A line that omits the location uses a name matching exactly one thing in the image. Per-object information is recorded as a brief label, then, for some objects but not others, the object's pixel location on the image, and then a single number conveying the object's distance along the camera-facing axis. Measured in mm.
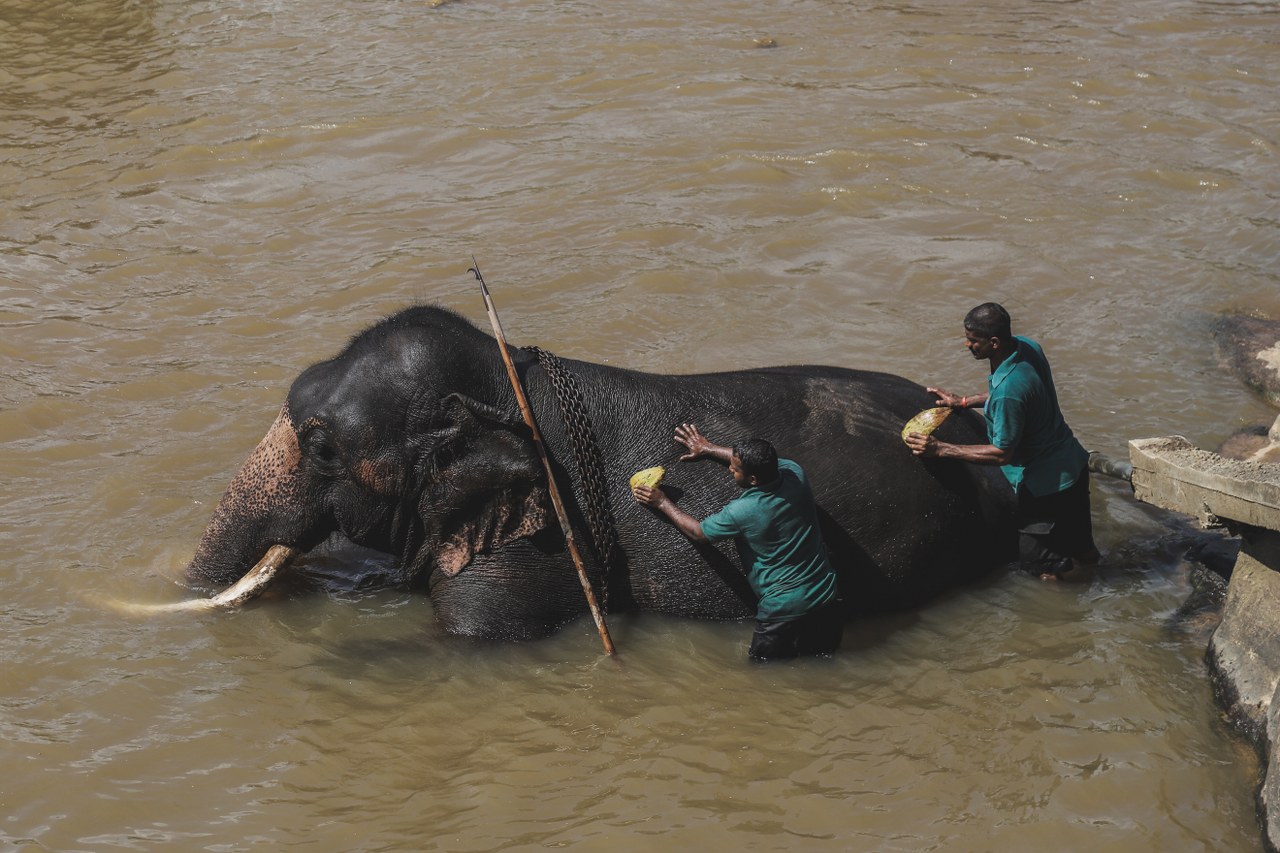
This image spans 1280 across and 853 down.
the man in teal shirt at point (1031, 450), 11898
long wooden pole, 11266
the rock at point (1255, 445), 14125
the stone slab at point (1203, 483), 10562
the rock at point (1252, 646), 10594
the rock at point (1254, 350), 16359
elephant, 11484
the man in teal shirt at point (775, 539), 10875
